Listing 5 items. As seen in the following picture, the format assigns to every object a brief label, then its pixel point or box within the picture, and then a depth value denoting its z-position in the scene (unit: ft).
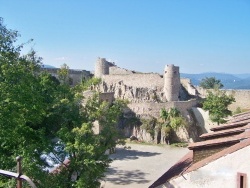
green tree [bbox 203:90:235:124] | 127.34
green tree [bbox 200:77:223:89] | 289.21
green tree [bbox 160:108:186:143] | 128.79
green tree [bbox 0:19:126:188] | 43.62
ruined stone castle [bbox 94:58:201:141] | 139.03
